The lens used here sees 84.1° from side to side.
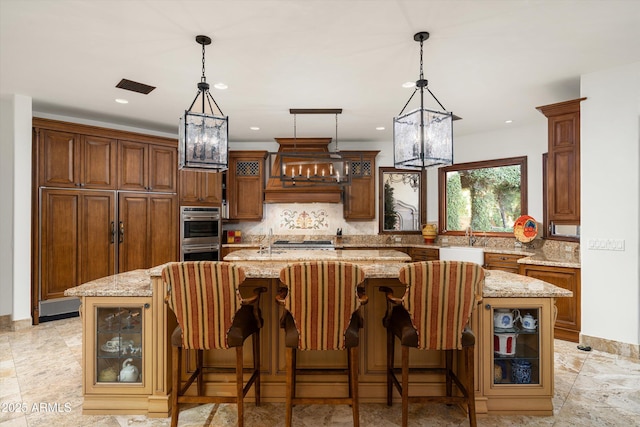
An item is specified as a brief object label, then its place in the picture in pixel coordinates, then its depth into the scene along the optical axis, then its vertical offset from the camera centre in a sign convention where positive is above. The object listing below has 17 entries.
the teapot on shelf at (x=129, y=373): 2.43 -1.10
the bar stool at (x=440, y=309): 2.01 -0.55
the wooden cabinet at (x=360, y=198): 6.25 +0.26
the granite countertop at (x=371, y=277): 2.29 -0.50
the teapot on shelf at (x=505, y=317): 2.40 -0.71
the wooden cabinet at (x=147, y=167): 4.89 +0.65
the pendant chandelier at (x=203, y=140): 2.64 +0.55
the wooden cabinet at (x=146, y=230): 4.86 -0.25
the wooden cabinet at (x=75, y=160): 4.28 +0.66
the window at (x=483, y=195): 5.44 +0.29
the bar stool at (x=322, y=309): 1.98 -0.55
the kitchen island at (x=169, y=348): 2.35 -0.91
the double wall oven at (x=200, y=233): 5.40 -0.32
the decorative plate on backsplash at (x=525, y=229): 4.93 -0.22
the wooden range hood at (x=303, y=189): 5.97 +0.40
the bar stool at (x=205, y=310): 2.04 -0.56
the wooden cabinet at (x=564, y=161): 3.66 +0.55
